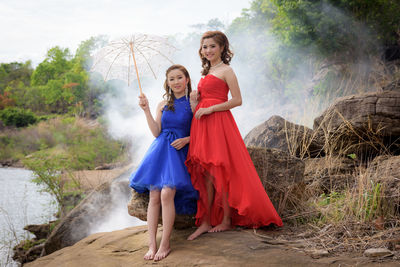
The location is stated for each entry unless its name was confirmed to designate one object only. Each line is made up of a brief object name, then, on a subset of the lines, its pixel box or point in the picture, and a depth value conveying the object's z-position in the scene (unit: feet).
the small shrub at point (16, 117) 58.49
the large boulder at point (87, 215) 16.74
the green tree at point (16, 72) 74.84
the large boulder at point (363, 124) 15.81
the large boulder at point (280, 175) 12.24
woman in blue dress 9.69
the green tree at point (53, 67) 77.51
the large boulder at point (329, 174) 15.56
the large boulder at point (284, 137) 17.22
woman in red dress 10.08
